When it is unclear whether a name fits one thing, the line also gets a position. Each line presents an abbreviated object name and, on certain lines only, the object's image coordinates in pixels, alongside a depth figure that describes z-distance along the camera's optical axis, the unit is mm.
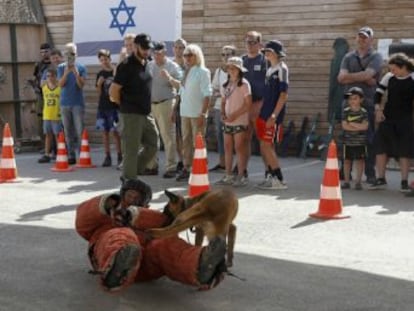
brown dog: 4609
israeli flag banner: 13914
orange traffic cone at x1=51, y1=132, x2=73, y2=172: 11250
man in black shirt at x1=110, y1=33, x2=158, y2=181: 8352
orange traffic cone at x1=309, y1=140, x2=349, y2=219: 7379
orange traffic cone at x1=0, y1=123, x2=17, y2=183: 10297
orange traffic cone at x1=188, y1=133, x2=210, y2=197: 8266
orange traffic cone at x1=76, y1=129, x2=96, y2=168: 11750
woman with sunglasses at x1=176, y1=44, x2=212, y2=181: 9844
